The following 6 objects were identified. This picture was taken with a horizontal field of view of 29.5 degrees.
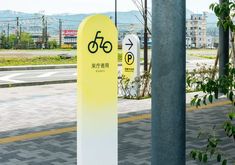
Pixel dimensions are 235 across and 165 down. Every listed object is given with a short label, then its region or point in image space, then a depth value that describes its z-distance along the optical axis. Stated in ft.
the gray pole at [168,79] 6.47
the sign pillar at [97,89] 14.28
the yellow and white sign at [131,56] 43.78
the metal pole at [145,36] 48.73
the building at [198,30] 541.75
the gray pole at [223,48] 43.83
